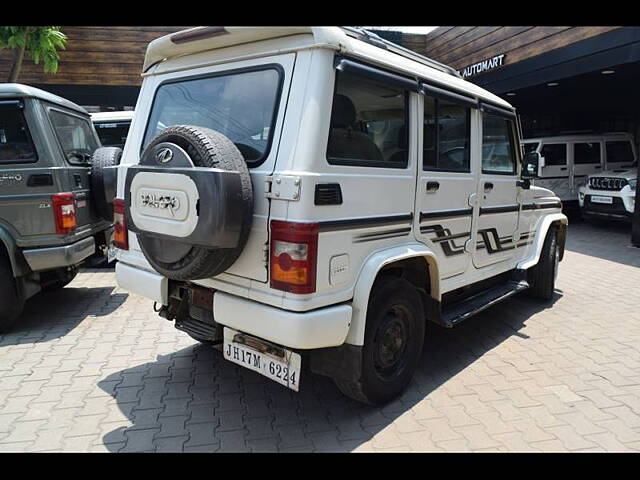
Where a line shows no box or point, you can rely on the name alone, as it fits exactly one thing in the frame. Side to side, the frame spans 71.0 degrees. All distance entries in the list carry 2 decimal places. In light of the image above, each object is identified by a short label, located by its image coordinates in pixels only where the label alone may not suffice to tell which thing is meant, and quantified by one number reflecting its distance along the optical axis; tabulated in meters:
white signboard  10.45
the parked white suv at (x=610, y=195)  9.49
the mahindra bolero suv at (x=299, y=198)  2.40
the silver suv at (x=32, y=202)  4.19
